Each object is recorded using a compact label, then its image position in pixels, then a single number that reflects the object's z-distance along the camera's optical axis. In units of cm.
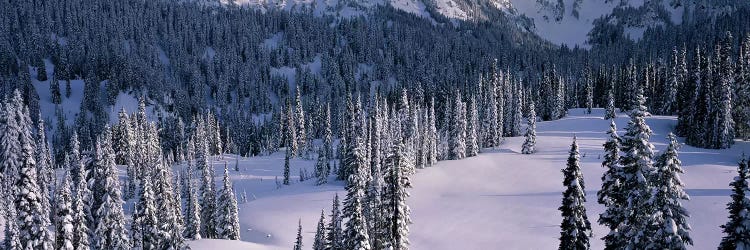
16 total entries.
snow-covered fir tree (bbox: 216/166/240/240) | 6581
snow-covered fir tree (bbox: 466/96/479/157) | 10181
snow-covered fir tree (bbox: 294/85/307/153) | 13462
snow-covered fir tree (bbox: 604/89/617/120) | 10568
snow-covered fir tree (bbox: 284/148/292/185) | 9825
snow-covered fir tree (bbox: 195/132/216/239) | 6919
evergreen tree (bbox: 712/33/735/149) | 8306
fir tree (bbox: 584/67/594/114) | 13300
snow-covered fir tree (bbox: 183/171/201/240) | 6419
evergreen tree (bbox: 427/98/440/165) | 9675
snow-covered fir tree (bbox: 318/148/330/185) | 9269
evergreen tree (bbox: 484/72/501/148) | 10875
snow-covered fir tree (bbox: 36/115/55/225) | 5575
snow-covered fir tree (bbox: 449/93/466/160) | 9975
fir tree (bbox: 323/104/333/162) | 11975
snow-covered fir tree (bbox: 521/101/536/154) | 9856
